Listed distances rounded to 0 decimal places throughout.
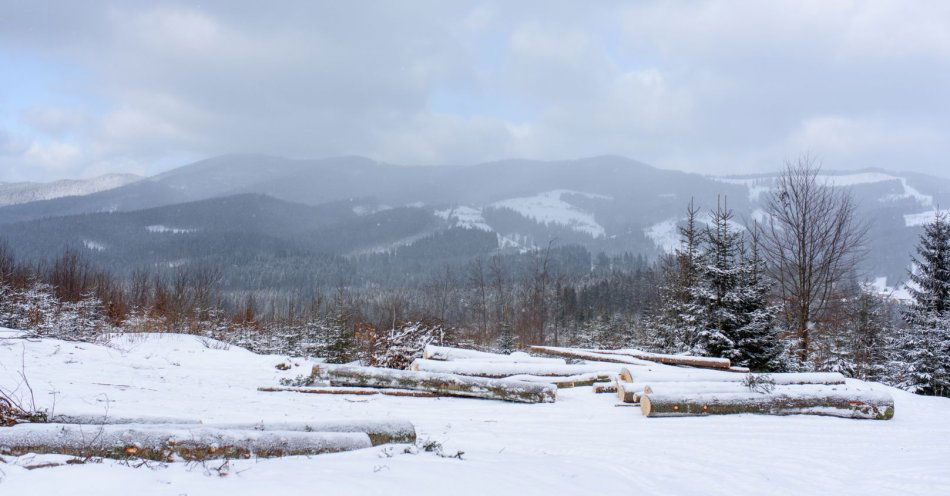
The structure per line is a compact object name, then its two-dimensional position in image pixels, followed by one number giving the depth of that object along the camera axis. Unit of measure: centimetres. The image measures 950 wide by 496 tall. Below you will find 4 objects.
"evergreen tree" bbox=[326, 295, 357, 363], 2209
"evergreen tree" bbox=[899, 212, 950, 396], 1667
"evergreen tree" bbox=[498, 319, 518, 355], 2625
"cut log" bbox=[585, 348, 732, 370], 1350
